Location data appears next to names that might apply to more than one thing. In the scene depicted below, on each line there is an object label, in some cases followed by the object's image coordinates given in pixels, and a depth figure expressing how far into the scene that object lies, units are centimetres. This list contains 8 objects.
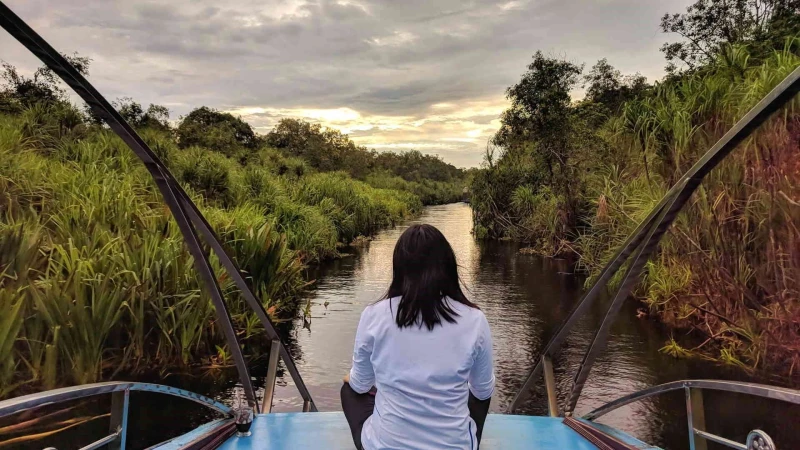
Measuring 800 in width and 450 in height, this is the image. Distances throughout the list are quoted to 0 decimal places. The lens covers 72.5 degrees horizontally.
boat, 162
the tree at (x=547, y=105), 1328
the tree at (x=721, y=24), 753
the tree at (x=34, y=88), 1205
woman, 175
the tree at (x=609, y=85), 1667
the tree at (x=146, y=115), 1734
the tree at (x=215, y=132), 2442
